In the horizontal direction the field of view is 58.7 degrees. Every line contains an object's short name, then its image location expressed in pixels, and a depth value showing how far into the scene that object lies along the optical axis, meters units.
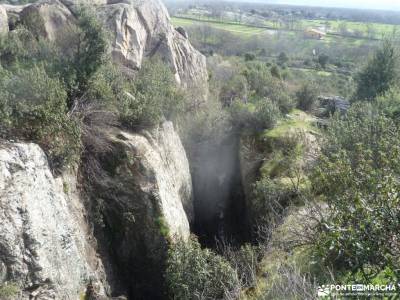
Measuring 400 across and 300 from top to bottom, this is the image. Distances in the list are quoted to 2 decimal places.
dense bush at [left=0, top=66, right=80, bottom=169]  9.68
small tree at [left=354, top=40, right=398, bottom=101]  26.50
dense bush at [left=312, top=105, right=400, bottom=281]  5.56
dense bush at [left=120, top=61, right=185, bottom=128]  13.77
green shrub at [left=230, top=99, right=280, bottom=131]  20.09
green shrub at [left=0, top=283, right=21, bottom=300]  7.33
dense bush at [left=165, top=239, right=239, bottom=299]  10.40
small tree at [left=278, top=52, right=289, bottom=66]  56.88
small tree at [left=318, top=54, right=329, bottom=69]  56.83
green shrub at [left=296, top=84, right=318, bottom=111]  27.86
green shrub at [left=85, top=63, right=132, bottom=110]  12.81
